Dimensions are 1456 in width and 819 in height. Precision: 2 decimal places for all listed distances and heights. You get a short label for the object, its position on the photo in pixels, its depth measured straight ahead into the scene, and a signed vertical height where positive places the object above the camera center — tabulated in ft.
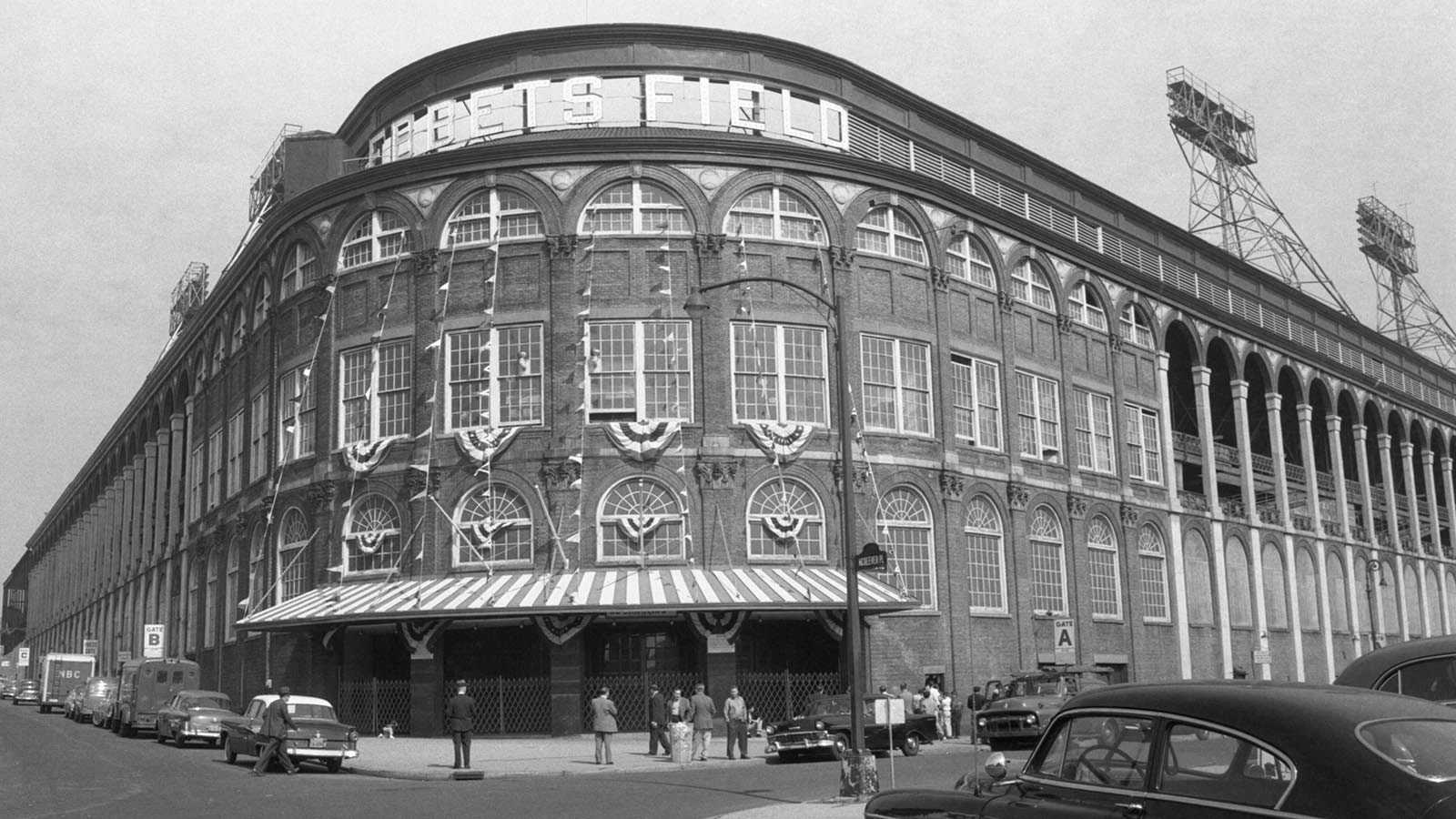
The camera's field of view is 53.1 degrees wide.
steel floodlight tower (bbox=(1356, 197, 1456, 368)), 280.10 +74.55
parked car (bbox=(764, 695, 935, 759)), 97.30 -4.94
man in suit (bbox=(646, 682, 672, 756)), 103.81 -4.27
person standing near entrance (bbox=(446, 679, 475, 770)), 87.56 -3.03
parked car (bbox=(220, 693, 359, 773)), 89.15 -3.93
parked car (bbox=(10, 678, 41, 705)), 279.08 -2.10
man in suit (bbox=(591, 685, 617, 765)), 96.22 -3.64
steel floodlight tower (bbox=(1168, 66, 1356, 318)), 215.31 +73.08
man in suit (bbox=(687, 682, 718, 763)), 99.71 -3.93
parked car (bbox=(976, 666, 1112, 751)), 97.71 -3.76
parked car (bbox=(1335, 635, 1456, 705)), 36.01 -0.73
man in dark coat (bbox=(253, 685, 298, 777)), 86.79 -3.22
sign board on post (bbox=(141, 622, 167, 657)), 166.84 +4.40
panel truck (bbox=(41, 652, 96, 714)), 221.87 +0.78
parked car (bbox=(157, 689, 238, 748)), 117.70 -3.19
